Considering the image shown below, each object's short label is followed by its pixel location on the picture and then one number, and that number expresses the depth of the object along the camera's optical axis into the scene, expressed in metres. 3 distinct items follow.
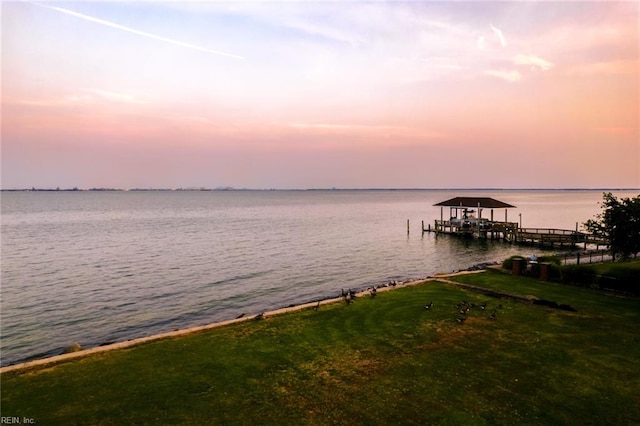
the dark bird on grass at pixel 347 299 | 21.65
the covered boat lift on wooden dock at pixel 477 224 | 65.14
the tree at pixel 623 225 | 22.70
